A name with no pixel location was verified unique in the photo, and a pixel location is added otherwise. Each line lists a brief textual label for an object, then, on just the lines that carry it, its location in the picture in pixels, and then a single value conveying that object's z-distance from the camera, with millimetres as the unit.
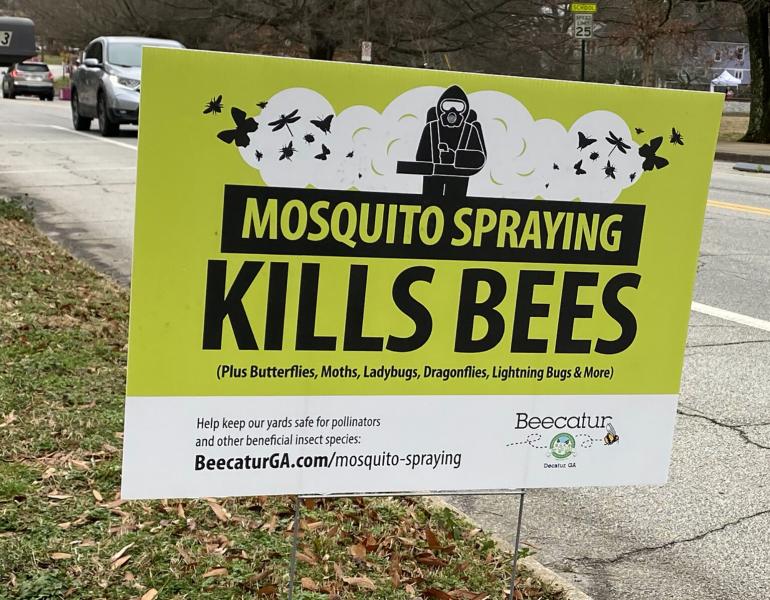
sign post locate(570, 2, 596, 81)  23922
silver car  19141
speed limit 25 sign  23891
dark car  42381
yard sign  2244
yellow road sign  24656
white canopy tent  72138
